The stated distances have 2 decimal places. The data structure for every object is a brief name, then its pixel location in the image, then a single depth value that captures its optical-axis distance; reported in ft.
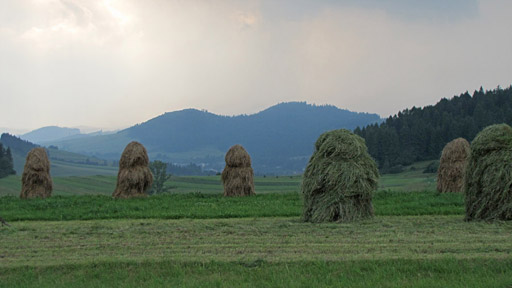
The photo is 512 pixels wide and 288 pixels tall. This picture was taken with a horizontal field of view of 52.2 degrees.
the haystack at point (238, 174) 105.91
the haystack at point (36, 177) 104.73
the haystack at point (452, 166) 101.24
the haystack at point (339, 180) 55.01
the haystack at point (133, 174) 104.42
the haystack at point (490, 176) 50.98
